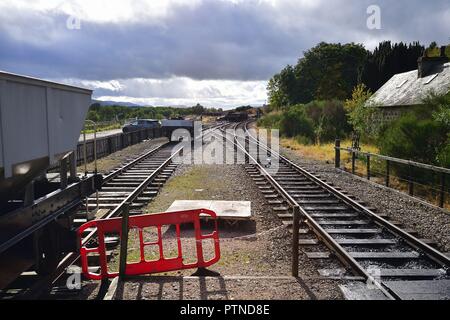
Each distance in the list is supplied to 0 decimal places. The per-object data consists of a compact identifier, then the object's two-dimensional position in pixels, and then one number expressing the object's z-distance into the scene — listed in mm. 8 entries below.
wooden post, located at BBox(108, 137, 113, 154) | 22494
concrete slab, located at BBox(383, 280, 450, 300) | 5332
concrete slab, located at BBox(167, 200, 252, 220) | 8719
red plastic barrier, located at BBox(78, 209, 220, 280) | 5820
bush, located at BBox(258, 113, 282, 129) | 41756
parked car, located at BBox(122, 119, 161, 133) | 37088
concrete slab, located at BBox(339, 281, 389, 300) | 5173
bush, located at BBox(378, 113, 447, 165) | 13602
